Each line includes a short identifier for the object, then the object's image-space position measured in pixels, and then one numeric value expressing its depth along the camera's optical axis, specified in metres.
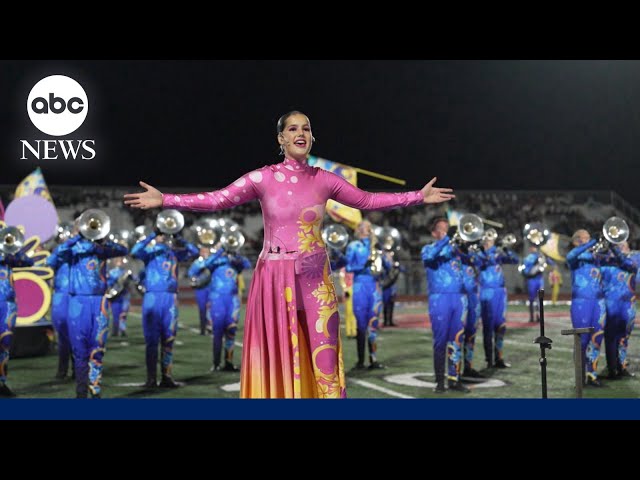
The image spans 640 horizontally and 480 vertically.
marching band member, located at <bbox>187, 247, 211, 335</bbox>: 14.78
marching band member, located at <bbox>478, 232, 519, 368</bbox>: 10.36
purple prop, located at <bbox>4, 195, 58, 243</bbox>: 14.30
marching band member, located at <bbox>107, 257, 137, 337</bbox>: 13.15
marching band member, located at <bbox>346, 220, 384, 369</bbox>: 10.52
